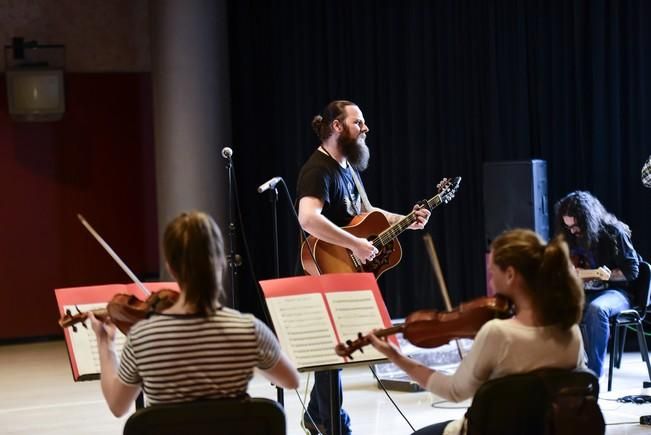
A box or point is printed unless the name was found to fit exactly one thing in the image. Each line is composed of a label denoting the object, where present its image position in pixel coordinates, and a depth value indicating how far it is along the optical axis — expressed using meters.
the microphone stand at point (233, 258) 7.85
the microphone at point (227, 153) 7.51
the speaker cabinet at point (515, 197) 11.38
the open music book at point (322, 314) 5.32
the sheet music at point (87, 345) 5.61
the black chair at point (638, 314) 9.44
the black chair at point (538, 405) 4.28
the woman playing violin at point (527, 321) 4.40
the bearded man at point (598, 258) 9.41
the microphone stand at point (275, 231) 7.38
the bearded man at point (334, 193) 7.12
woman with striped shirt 4.15
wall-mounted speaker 13.35
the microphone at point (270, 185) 7.30
